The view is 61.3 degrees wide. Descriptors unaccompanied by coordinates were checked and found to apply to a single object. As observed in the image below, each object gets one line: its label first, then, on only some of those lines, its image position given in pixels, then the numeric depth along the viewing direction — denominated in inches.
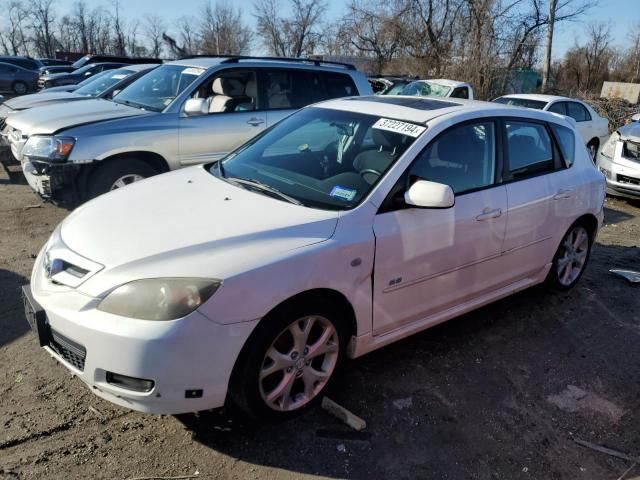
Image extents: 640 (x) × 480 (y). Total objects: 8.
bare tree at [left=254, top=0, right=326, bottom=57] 2096.5
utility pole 812.0
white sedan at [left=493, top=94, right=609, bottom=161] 452.4
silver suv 222.1
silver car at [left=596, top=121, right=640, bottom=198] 347.3
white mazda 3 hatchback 94.9
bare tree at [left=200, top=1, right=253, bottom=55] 2383.1
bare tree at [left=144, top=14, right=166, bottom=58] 2842.0
